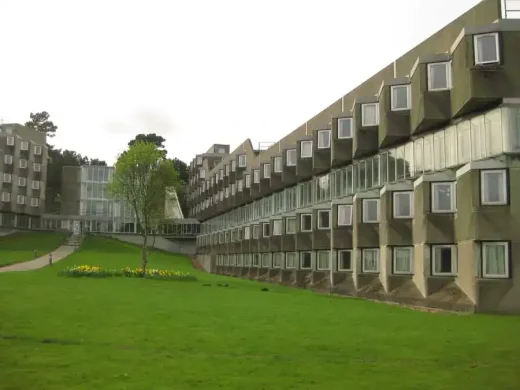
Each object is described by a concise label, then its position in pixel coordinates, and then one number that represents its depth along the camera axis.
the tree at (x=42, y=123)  132.38
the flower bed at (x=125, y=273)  44.38
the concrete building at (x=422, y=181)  26.48
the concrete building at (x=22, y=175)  98.00
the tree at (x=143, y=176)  51.16
